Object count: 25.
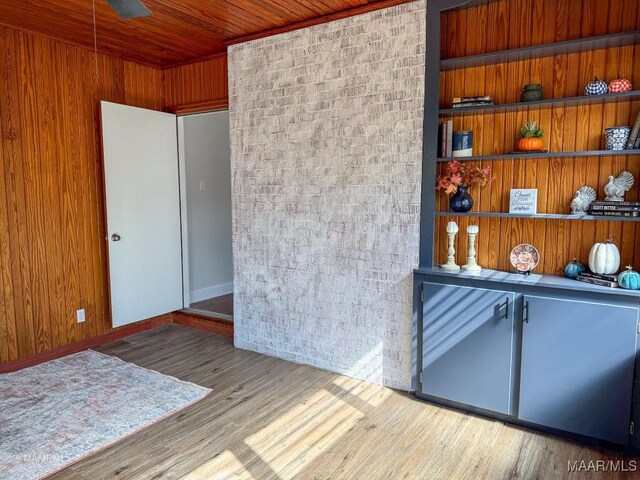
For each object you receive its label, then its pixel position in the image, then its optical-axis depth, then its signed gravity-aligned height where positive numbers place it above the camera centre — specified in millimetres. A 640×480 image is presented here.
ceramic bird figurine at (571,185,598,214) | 2467 -10
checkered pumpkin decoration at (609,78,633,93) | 2291 +587
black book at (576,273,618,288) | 2290 -452
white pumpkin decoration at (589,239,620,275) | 2369 -335
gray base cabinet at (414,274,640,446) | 2229 -874
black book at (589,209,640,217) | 2250 -84
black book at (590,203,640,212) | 2248 -56
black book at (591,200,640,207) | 2252 -31
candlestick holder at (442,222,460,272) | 2789 -338
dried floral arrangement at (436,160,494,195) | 2754 +134
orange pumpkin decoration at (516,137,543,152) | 2520 +311
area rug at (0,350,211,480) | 2285 -1314
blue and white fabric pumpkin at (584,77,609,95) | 2318 +583
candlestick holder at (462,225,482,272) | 2742 -353
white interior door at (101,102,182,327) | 3834 -117
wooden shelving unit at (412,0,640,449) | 2291 -199
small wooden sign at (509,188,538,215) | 2621 -21
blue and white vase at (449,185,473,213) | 2754 -20
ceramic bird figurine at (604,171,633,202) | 2369 +60
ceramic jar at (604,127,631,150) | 2309 +319
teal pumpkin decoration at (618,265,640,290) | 2213 -421
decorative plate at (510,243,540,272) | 2623 -362
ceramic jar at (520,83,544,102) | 2490 +598
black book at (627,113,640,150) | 2266 +324
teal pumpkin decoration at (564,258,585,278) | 2506 -411
